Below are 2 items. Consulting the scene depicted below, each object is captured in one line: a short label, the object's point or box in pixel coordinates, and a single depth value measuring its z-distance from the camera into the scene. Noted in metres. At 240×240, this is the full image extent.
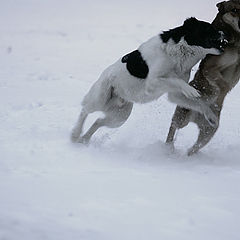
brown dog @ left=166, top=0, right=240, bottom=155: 9.81
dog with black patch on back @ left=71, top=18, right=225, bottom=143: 9.52
